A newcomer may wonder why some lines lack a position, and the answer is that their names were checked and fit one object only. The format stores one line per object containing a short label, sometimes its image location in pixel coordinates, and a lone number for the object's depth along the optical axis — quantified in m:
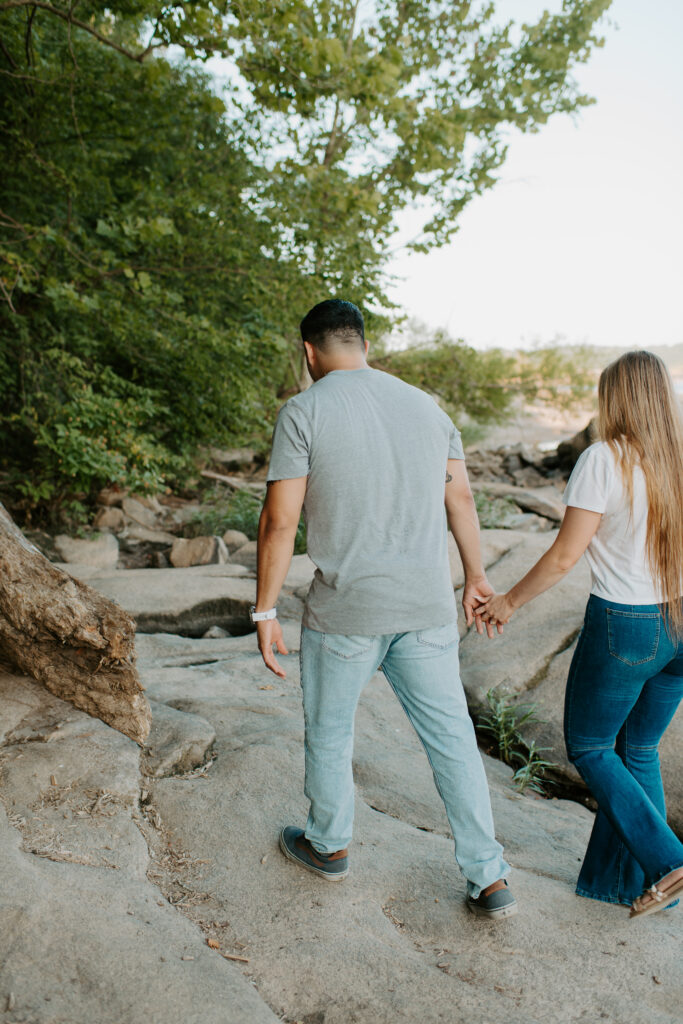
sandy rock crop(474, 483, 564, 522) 10.82
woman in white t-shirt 2.54
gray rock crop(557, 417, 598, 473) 13.10
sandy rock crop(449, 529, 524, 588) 6.90
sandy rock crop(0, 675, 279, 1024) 1.92
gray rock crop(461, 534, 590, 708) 5.04
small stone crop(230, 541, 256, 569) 8.20
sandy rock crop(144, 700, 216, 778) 3.33
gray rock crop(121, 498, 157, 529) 9.85
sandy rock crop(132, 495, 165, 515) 10.42
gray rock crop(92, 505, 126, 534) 9.30
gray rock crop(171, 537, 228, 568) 8.09
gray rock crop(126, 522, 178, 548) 9.27
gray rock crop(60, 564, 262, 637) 6.24
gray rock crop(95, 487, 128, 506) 9.67
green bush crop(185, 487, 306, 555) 9.45
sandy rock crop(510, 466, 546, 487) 14.19
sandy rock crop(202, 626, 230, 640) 6.09
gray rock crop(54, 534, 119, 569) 8.02
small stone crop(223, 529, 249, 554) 8.85
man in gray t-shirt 2.48
